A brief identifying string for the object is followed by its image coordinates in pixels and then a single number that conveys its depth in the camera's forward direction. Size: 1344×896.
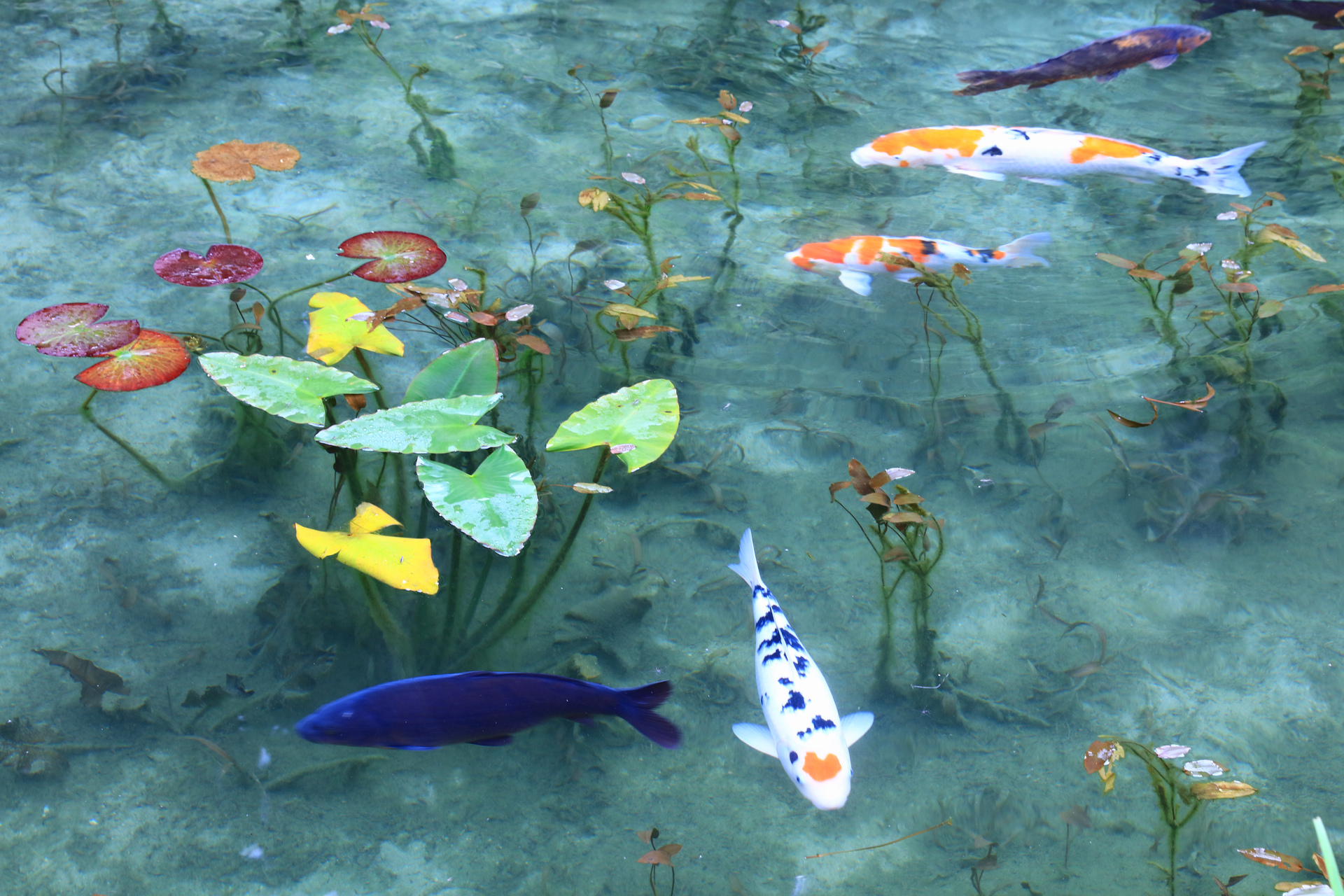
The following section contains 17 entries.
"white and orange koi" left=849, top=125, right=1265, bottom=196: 3.76
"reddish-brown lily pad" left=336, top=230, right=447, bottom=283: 2.84
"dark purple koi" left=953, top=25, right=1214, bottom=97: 4.19
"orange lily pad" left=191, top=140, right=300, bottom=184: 3.29
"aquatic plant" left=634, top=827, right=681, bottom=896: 1.88
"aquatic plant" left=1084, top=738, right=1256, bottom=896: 1.87
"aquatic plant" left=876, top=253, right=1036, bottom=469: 2.95
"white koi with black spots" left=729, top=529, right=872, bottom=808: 2.07
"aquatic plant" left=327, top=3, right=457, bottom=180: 4.12
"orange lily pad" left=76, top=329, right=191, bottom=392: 2.52
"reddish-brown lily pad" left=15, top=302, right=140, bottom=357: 2.58
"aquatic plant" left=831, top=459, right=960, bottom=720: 2.27
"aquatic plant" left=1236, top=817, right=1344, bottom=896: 1.78
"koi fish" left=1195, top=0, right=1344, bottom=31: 4.84
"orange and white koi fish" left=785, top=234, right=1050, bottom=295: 3.38
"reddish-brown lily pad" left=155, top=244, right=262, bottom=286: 2.83
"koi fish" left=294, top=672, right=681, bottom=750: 1.99
